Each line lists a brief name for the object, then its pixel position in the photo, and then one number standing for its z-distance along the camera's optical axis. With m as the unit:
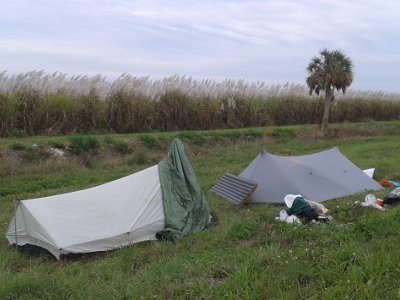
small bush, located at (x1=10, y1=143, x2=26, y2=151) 11.05
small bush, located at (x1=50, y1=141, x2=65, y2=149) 11.68
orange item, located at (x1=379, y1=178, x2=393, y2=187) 8.86
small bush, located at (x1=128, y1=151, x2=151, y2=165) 11.77
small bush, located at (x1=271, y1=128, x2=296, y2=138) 16.44
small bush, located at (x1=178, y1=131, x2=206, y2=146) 14.18
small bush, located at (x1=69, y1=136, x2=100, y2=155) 11.82
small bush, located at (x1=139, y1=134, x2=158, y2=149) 13.18
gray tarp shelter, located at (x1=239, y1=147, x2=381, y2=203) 7.86
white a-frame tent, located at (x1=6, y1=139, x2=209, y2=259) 5.48
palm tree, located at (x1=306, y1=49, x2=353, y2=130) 16.27
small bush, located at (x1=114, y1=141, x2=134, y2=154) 12.48
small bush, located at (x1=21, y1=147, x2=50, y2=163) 10.93
